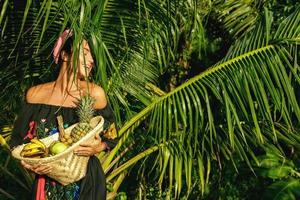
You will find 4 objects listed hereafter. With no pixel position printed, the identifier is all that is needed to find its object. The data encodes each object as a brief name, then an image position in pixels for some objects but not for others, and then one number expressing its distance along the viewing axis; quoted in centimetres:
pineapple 258
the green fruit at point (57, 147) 253
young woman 279
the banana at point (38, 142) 259
